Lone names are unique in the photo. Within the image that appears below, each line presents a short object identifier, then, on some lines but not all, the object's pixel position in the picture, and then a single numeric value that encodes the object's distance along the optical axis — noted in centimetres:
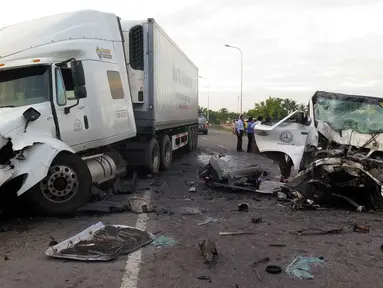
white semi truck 608
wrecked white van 683
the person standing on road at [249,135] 1889
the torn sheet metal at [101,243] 463
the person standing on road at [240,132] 1972
